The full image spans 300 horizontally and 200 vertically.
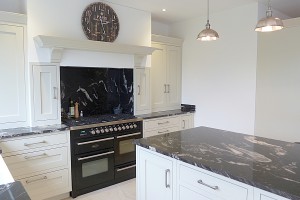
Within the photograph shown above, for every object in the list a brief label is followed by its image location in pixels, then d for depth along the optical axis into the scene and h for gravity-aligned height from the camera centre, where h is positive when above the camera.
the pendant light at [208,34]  2.23 +0.51
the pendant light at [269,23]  1.75 +0.49
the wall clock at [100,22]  3.18 +0.91
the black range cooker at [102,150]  2.98 -0.85
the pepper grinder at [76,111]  3.51 -0.36
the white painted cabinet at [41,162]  2.57 -0.87
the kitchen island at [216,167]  1.35 -0.52
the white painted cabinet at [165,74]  4.16 +0.25
